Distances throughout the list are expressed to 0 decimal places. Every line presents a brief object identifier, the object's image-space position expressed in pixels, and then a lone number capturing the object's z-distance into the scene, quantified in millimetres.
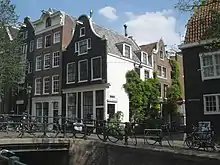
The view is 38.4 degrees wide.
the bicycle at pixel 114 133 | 16375
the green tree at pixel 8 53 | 24594
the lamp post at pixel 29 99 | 34075
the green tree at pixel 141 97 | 29750
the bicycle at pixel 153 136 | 15156
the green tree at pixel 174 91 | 34312
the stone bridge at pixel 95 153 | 12211
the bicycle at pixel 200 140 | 13711
